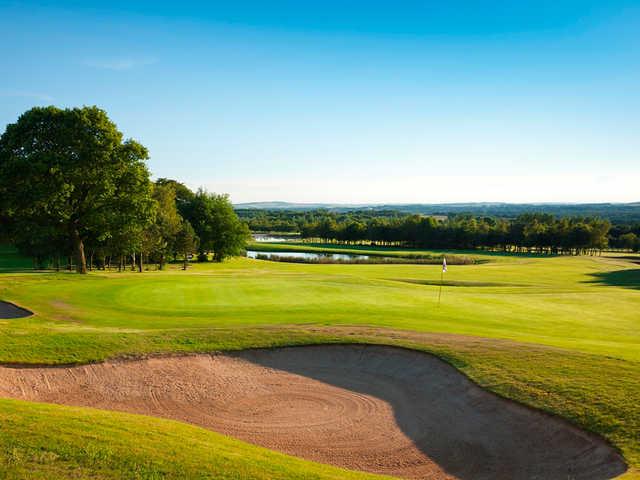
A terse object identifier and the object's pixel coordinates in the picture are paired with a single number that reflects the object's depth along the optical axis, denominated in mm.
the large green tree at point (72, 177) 35094
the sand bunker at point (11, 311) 21297
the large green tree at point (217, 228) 76625
